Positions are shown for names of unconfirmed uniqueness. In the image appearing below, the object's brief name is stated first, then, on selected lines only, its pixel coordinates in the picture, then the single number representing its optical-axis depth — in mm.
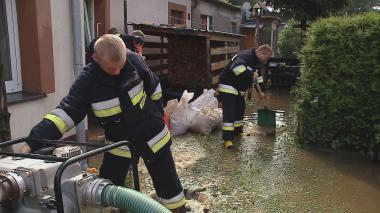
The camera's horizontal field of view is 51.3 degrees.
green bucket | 7066
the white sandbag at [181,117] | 6699
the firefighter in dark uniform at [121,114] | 2488
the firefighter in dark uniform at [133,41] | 5611
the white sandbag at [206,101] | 6961
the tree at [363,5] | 36081
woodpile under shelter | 9570
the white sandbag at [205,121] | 6730
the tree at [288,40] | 17562
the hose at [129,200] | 1782
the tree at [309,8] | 14180
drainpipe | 4609
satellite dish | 20641
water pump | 1783
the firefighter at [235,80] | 5961
